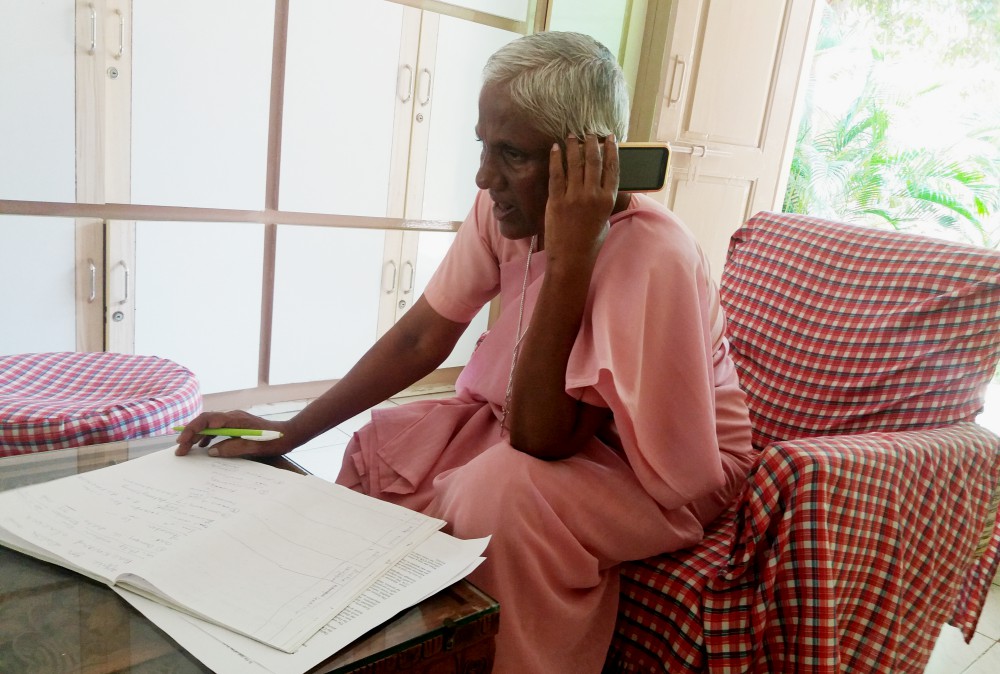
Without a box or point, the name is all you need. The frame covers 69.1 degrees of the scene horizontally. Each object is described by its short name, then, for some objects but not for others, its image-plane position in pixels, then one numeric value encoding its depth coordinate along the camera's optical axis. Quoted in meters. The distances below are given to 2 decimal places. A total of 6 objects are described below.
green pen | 0.91
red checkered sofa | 0.87
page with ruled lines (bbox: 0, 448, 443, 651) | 0.60
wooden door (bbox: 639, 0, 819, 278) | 2.60
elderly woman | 0.85
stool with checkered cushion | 1.21
